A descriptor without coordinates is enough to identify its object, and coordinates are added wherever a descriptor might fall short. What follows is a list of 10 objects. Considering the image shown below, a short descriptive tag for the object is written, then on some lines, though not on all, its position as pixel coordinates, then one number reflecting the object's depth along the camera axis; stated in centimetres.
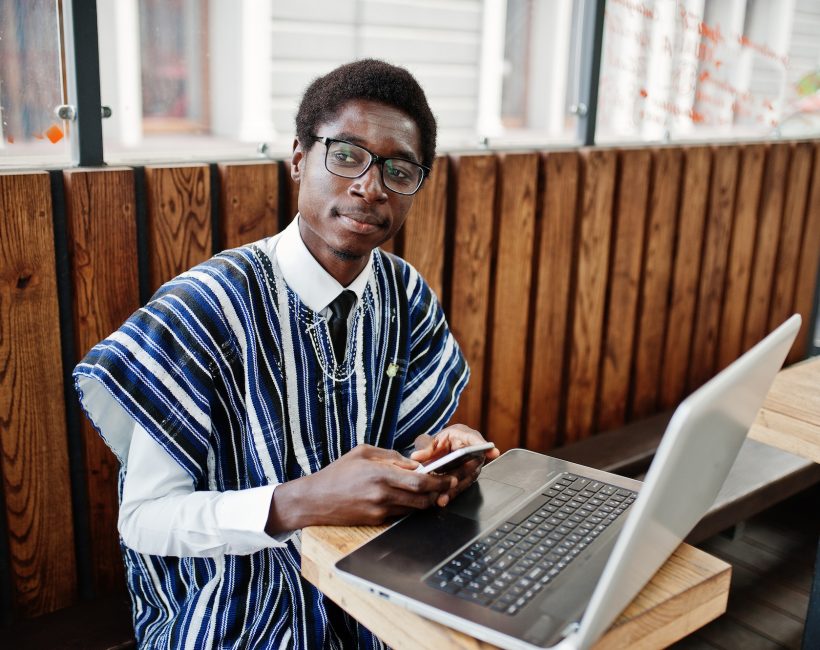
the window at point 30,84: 200
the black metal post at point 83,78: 202
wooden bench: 289
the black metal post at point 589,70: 327
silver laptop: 94
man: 148
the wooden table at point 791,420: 185
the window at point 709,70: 351
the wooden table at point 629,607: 109
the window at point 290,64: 222
